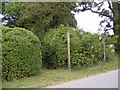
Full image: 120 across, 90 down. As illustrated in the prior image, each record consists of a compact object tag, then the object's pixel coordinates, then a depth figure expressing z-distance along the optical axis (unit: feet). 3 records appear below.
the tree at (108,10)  51.13
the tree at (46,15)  37.22
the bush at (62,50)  30.07
